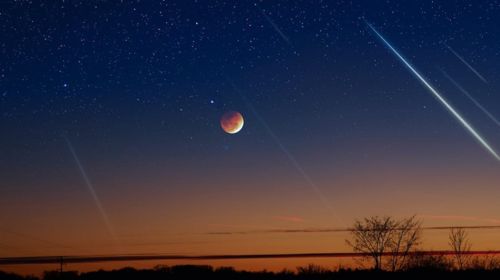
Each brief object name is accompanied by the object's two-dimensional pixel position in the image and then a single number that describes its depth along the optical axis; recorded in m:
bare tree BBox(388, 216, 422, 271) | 65.01
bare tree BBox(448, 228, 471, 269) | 63.74
